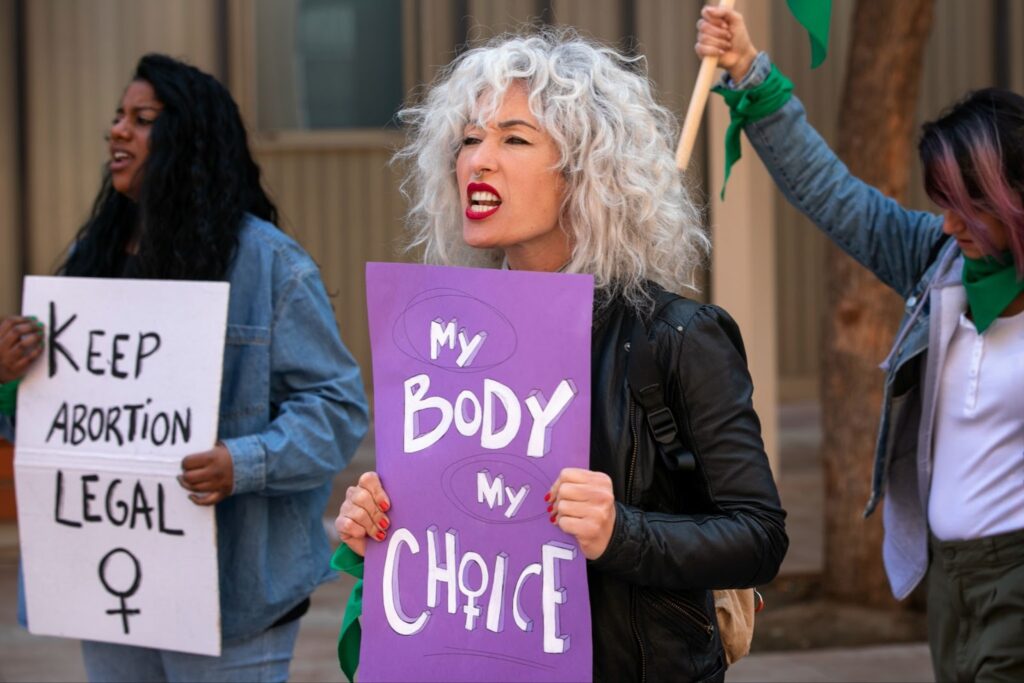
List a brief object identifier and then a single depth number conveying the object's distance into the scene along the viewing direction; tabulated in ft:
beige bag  15.66
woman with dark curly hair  20.54
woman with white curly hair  13.88
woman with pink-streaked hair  19.52
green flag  21.92
